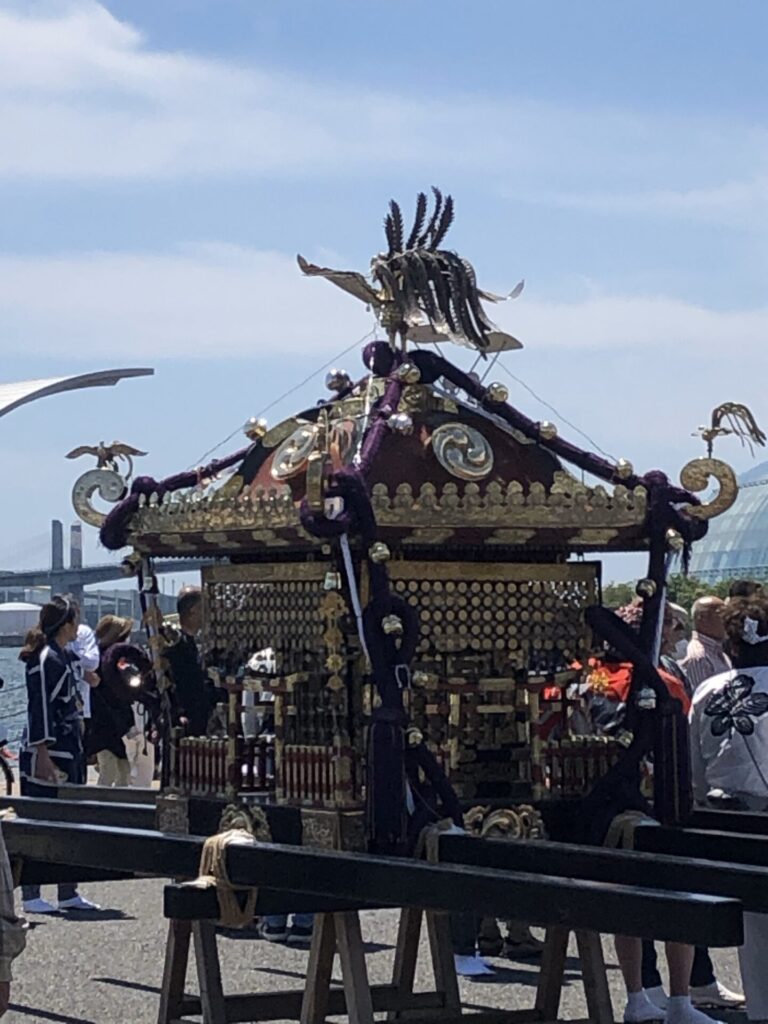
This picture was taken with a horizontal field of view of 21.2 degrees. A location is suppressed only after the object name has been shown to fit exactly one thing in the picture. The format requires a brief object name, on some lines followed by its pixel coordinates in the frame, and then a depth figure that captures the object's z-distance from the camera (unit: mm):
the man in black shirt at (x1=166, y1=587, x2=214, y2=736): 8289
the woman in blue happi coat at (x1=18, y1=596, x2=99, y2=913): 11734
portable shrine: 6969
